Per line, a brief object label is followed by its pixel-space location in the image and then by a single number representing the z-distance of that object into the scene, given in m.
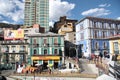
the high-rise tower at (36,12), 63.59
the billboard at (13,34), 30.19
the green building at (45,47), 26.64
